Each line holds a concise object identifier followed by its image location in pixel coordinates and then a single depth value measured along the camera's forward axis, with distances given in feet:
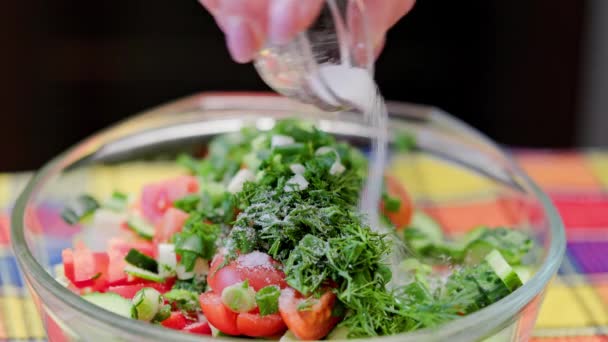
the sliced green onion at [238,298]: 2.20
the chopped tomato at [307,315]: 2.16
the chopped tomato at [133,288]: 2.38
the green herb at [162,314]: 2.30
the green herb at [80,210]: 2.69
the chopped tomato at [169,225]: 2.51
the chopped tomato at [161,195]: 2.64
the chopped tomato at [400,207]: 2.67
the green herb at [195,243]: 2.39
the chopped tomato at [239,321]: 2.20
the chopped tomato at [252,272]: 2.24
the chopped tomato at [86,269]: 2.40
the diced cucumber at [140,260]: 2.44
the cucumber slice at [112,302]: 2.30
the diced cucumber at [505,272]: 2.34
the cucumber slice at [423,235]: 2.64
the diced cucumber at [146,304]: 2.27
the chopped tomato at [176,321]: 2.31
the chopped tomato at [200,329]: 2.31
